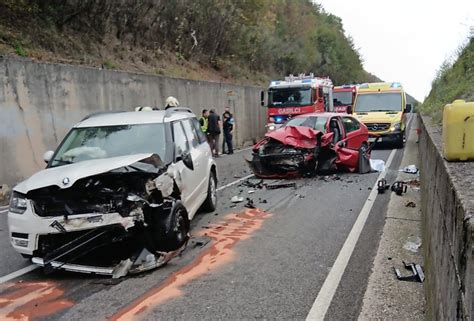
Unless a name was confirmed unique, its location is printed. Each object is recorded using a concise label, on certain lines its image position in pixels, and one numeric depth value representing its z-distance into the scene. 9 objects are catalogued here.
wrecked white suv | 4.97
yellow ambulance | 18.52
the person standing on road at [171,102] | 12.16
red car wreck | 11.53
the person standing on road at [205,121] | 18.03
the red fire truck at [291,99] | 19.80
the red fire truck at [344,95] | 26.77
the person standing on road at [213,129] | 18.06
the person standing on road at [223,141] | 19.83
